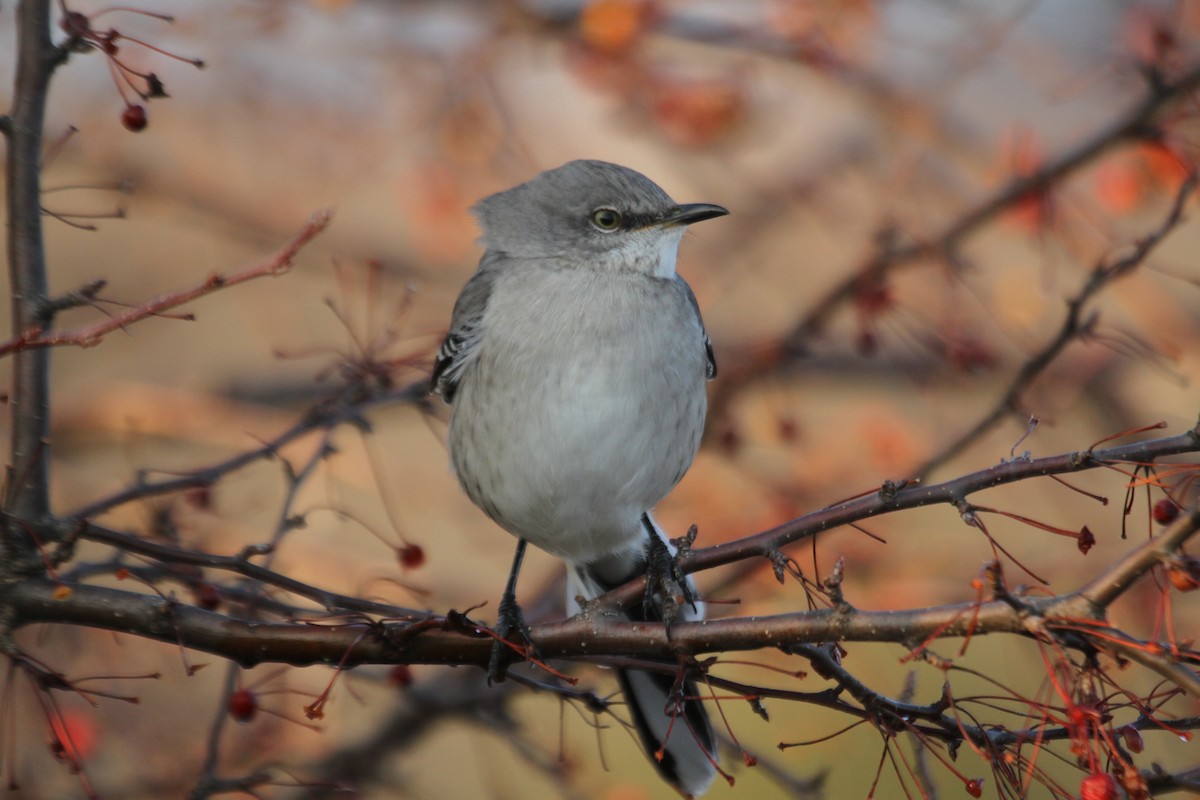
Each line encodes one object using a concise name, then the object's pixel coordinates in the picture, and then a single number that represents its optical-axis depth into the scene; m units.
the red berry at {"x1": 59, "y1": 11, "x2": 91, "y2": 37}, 5.16
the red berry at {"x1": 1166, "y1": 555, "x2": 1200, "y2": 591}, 3.81
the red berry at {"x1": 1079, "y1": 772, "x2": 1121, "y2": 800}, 4.22
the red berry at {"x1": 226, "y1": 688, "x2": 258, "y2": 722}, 6.21
